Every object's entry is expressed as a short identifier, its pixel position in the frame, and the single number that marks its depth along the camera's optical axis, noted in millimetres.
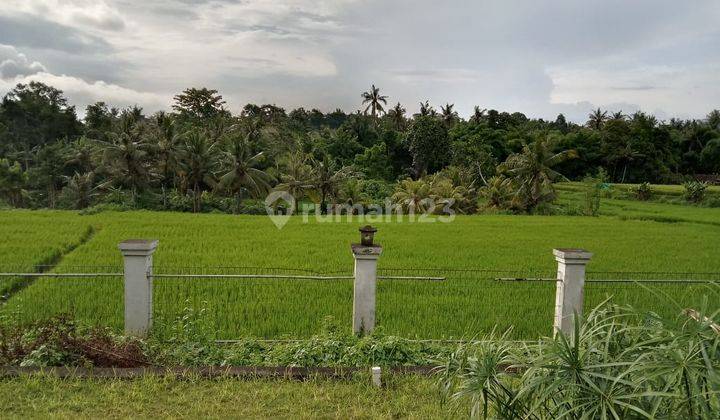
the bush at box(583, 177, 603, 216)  22578
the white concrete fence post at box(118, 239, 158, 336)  4961
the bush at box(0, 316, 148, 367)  4207
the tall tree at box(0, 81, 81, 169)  35325
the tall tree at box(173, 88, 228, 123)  38344
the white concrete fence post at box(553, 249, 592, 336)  5312
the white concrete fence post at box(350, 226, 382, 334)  5180
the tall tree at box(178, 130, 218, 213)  24328
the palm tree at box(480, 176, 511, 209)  23844
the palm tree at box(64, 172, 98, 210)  26797
